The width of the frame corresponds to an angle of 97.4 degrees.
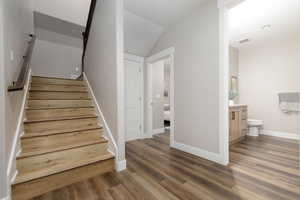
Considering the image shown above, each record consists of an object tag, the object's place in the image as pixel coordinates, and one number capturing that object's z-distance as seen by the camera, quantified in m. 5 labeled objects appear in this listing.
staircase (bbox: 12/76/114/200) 1.47
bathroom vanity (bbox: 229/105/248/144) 2.93
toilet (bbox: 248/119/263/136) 3.61
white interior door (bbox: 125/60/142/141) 3.45
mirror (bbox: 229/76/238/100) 4.18
